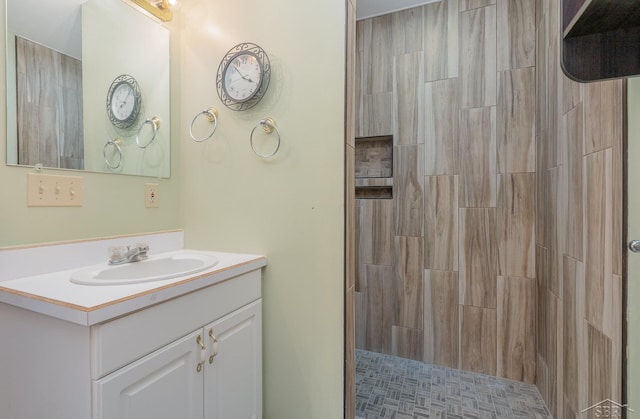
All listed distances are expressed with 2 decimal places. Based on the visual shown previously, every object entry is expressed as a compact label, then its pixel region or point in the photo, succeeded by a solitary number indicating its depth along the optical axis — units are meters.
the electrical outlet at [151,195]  1.44
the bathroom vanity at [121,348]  0.75
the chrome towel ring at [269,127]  1.38
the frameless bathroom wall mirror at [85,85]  1.04
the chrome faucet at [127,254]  1.21
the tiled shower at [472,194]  1.51
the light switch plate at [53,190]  1.05
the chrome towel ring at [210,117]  1.49
